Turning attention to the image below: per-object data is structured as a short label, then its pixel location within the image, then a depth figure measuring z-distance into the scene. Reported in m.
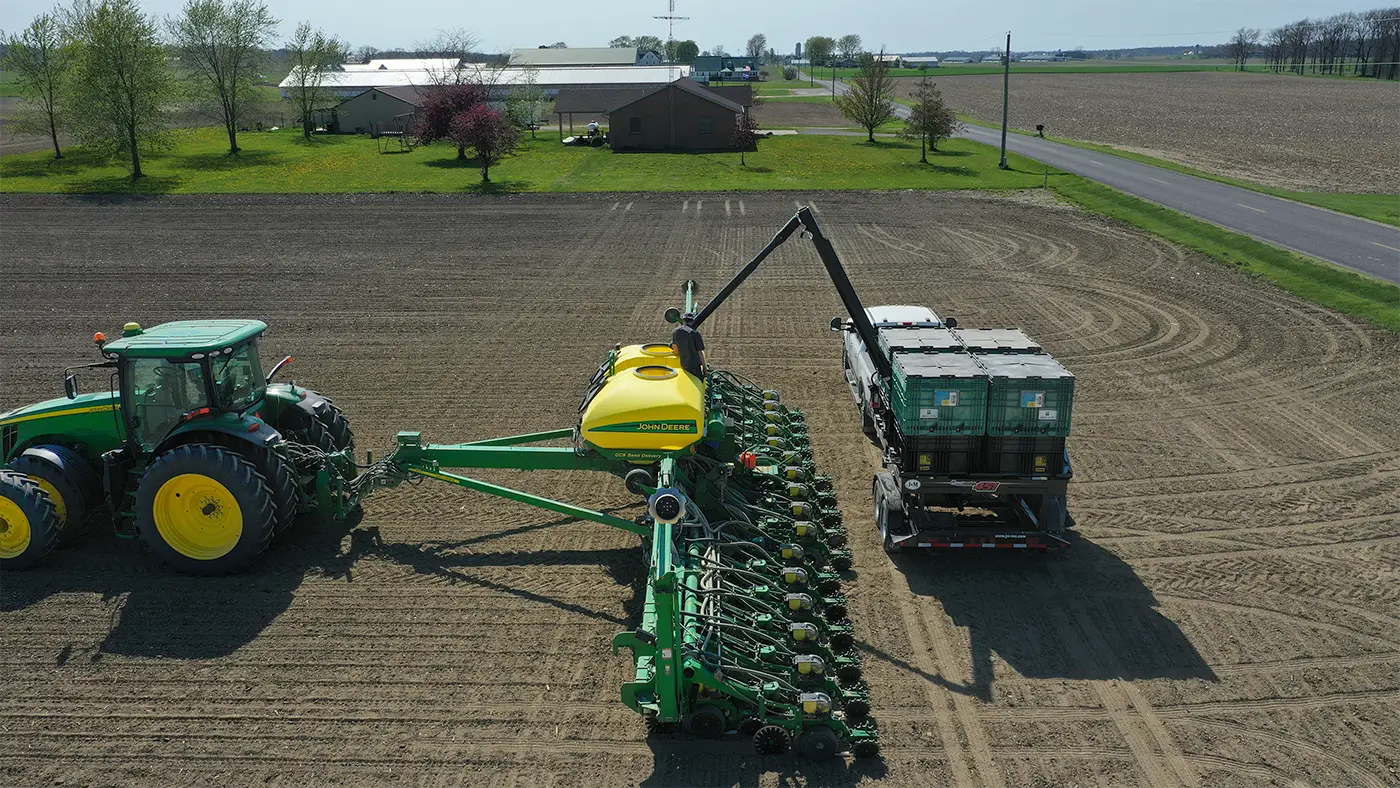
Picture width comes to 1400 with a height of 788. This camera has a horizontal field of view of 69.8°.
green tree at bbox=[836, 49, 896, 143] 53.53
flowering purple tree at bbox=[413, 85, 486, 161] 47.38
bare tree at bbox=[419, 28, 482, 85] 58.08
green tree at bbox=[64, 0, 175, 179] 40.84
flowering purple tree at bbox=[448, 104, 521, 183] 39.91
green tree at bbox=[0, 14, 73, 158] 45.44
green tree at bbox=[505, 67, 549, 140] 56.41
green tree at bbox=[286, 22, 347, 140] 58.81
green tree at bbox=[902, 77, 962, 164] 46.62
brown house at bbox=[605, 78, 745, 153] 51.62
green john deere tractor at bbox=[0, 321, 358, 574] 10.32
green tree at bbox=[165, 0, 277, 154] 51.38
